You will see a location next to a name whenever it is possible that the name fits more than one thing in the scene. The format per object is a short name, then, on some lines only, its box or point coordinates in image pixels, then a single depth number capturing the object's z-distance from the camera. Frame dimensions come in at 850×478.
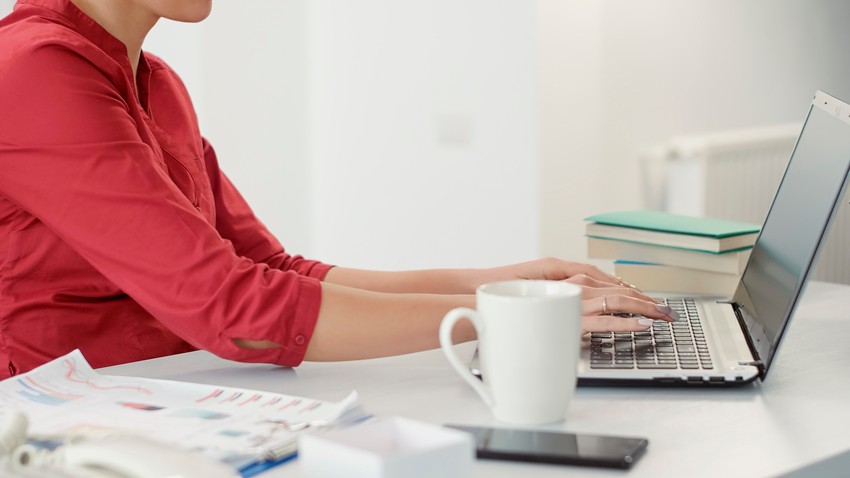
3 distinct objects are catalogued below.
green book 1.41
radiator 3.11
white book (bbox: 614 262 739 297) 1.42
